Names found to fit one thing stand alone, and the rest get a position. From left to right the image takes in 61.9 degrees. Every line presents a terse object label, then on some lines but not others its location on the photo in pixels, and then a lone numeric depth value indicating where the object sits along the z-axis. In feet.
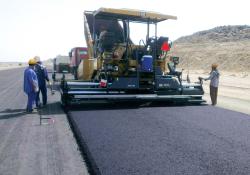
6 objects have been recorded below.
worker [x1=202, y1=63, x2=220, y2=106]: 21.50
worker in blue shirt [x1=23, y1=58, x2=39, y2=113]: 17.90
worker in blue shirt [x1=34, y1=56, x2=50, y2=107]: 20.14
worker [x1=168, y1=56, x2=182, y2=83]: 21.47
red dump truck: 43.46
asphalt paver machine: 19.23
